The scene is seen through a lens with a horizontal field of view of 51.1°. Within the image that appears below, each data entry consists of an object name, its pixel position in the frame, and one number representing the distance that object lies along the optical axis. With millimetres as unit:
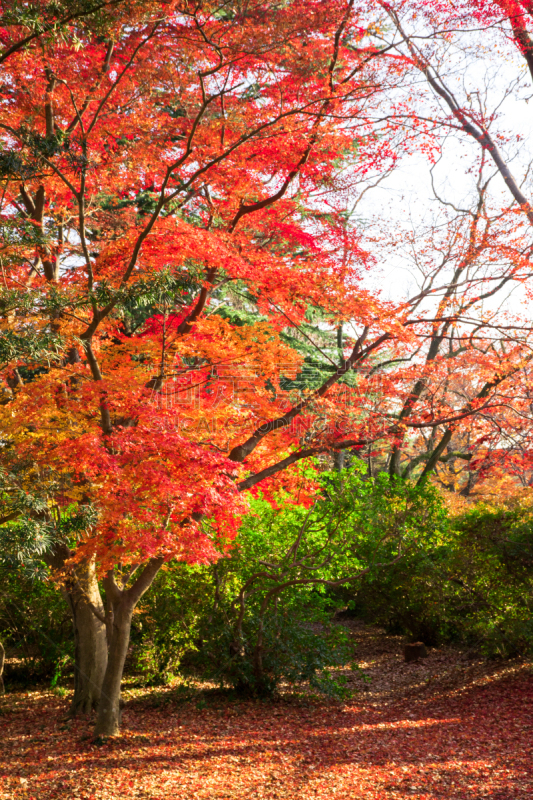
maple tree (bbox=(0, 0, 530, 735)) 5172
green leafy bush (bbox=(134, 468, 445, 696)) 7172
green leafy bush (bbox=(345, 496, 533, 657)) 7680
